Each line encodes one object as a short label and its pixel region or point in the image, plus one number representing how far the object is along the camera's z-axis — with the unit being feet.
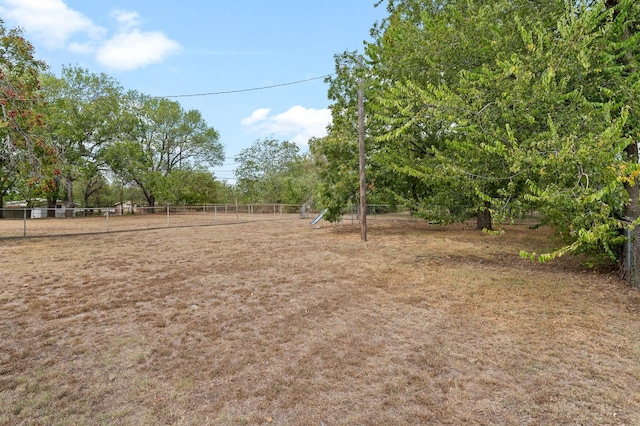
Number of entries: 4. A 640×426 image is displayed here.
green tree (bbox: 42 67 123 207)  81.20
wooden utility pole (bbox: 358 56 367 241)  34.09
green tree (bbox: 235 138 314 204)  129.39
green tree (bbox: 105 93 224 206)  93.61
